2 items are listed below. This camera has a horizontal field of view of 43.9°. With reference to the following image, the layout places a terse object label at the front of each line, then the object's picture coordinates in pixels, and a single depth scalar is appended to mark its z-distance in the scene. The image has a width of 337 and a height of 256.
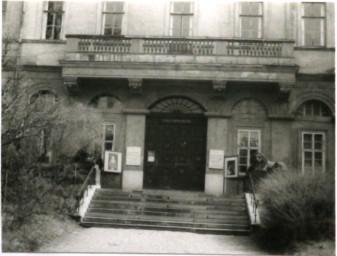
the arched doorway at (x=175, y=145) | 15.25
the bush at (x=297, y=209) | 8.55
